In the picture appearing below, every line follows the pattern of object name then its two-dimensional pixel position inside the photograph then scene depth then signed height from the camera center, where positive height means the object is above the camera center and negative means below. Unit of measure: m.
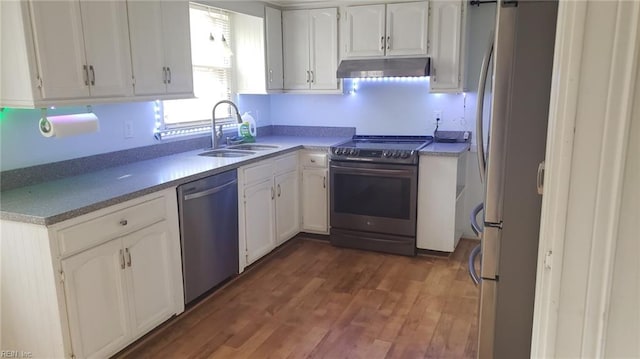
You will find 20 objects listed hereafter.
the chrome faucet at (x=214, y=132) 3.77 -0.26
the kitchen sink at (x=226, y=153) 3.76 -0.43
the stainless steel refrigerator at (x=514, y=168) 1.69 -0.27
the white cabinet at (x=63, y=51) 2.20 +0.26
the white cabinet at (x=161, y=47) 2.82 +0.34
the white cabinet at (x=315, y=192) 4.23 -0.85
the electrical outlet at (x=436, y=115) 4.30 -0.16
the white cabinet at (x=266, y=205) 3.52 -0.86
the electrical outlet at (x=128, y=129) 3.20 -0.19
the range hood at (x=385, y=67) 3.86 +0.26
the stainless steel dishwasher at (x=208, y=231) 2.91 -0.87
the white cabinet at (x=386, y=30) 3.93 +0.59
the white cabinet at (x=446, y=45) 3.81 +0.44
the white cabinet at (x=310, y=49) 4.28 +0.47
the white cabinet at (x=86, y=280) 2.12 -0.87
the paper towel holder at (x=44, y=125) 2.38 -0.12
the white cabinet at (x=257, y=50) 4.23 +0.45
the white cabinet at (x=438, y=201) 3.78 -0.84
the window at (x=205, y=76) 3.69 +0.21
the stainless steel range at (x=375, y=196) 3.86 -0.83
